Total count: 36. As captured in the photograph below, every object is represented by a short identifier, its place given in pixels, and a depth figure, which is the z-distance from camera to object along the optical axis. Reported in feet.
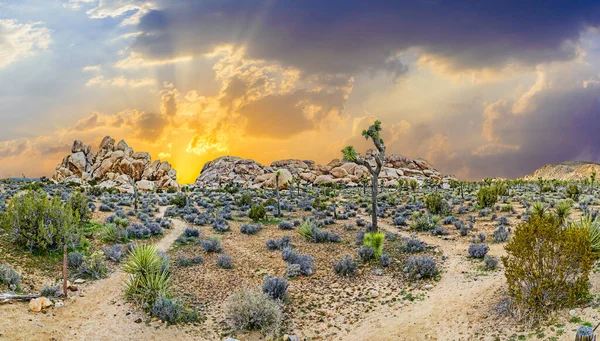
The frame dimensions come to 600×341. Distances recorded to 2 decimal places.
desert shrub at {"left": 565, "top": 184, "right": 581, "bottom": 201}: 114.32
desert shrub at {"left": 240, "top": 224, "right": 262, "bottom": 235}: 73.90
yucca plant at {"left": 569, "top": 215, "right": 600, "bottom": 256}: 38.96
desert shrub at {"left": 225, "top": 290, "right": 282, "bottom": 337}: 33.40
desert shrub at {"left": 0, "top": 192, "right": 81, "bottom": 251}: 47.98
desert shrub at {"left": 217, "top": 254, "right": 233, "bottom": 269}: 50.72
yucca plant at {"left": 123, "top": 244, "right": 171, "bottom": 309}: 36.91
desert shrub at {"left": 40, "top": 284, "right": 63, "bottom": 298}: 35.96
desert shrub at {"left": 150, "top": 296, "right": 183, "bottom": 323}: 34.24
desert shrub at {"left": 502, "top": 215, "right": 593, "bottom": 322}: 27.94
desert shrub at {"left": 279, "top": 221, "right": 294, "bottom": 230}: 79.05
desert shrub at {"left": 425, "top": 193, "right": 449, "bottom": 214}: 99.40
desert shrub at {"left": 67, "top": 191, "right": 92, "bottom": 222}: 71.10
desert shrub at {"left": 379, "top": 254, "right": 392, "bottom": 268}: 51.01
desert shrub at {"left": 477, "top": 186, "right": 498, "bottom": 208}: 102.17
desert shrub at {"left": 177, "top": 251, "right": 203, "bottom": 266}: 51.47
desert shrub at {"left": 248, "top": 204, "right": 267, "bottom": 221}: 90.71
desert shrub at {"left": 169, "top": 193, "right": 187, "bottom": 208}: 120.66
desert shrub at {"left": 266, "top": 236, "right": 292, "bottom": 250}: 60.59
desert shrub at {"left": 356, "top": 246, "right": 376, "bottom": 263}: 53.11
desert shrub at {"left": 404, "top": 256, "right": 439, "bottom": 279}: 45.60
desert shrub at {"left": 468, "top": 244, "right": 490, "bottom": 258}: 51.67
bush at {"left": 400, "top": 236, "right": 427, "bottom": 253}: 58.03
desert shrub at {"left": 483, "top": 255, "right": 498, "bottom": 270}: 45.16
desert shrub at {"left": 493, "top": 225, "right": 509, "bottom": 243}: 61.84
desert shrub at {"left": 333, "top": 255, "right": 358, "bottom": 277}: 47.52
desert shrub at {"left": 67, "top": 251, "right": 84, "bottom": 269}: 45.27
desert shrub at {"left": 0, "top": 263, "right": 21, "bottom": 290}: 36.35
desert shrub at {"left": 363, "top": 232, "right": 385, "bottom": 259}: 53.83
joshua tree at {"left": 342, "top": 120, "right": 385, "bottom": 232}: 67.77
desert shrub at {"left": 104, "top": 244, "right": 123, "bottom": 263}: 50.60
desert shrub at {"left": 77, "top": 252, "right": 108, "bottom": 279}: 43.88
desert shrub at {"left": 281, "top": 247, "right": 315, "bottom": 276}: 48.06
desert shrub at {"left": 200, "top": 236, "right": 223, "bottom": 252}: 57.82
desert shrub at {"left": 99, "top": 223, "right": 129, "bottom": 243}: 59.77
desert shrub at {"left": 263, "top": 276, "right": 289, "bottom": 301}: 39.45
